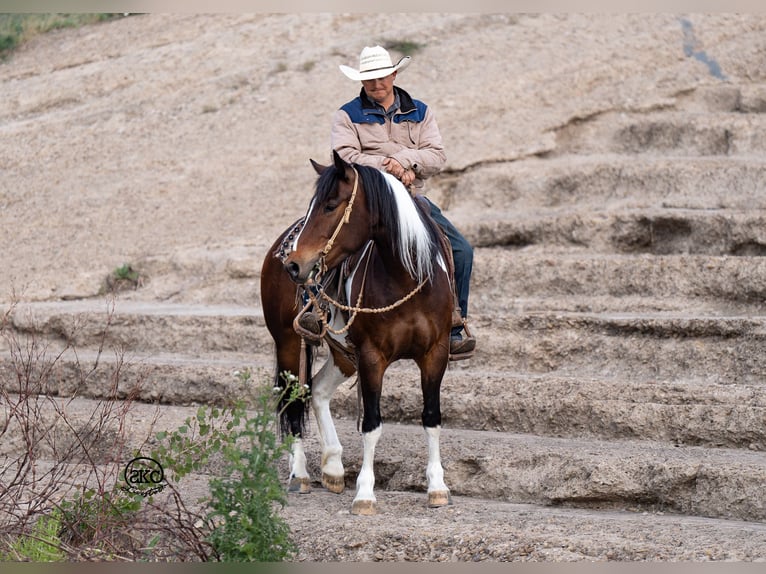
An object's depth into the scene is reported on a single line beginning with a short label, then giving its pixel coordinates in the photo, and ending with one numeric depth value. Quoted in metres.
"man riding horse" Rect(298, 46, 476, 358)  14.39
